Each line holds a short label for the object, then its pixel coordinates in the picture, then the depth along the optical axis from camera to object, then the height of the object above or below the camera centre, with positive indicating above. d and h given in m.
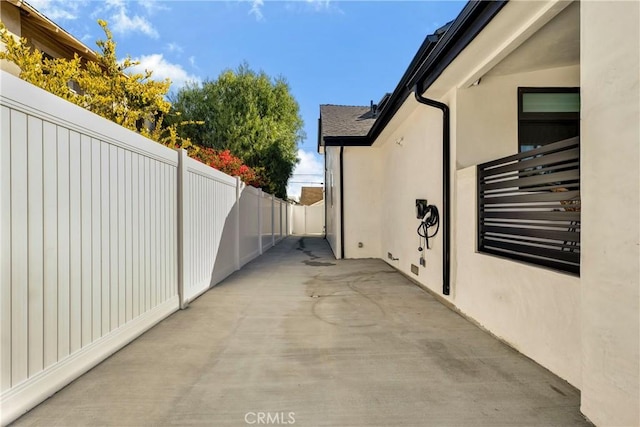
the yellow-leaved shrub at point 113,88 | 3.94 +1.85
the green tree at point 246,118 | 14.91 +4.54
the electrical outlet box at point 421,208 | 4.93 +0.06
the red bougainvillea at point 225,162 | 10.52 +1.66
